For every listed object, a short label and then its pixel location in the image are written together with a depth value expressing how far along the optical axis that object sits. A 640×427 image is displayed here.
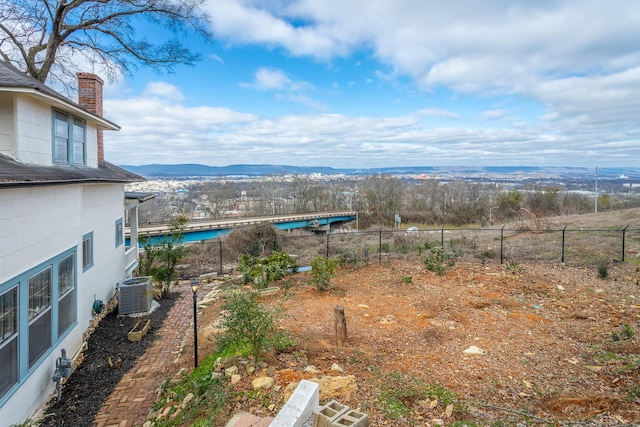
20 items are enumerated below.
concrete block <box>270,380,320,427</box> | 3.12
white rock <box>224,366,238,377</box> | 5.09
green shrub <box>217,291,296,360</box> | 5.35
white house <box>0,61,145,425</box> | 4.23
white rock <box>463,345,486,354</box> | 6.00
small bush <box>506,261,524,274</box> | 11.42
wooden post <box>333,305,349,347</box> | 6.13
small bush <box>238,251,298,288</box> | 11.50
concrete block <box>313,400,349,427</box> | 3.33
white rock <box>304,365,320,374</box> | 4.99
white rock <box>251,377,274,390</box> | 4.60
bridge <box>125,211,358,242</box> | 25.41
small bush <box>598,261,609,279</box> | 10.63
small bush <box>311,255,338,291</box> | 10.16
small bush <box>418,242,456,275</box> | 11.67
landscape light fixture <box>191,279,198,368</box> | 5.94
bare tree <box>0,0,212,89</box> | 11.67
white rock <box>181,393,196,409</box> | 4.78
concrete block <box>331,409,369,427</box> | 3.33
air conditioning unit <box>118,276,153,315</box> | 8.95
